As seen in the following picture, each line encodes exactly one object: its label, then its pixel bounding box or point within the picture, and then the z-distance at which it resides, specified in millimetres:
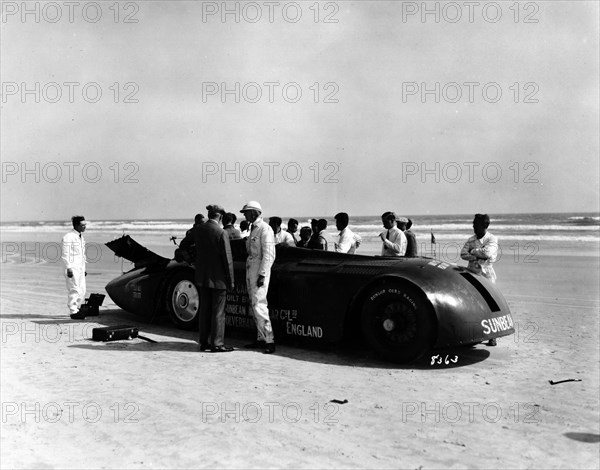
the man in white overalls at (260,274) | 7582
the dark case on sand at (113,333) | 8141
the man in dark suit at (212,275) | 7695
